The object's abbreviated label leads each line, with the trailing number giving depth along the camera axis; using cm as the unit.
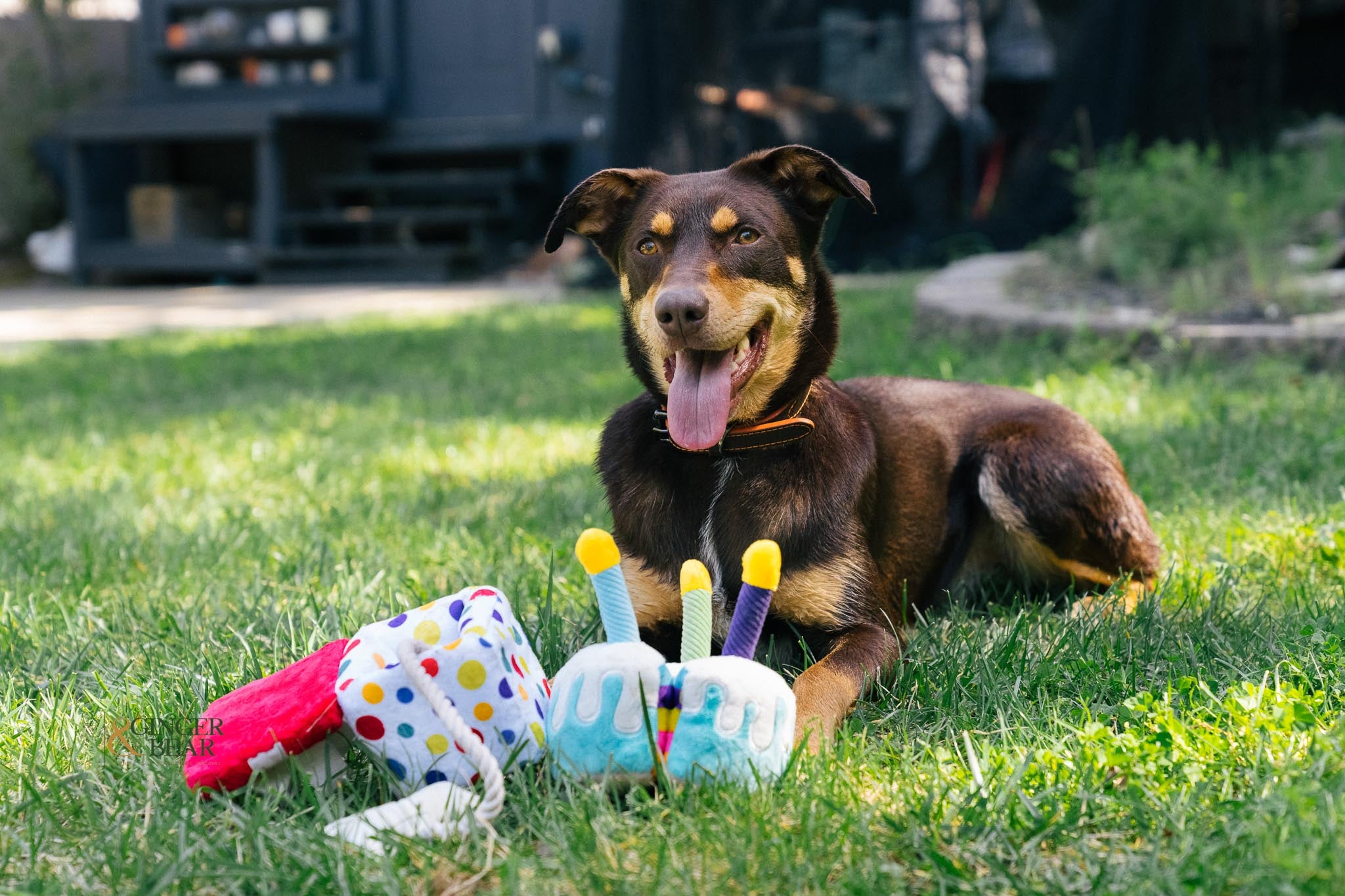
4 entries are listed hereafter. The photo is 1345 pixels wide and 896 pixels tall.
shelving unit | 1412
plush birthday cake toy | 199
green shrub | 629
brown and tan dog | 257
